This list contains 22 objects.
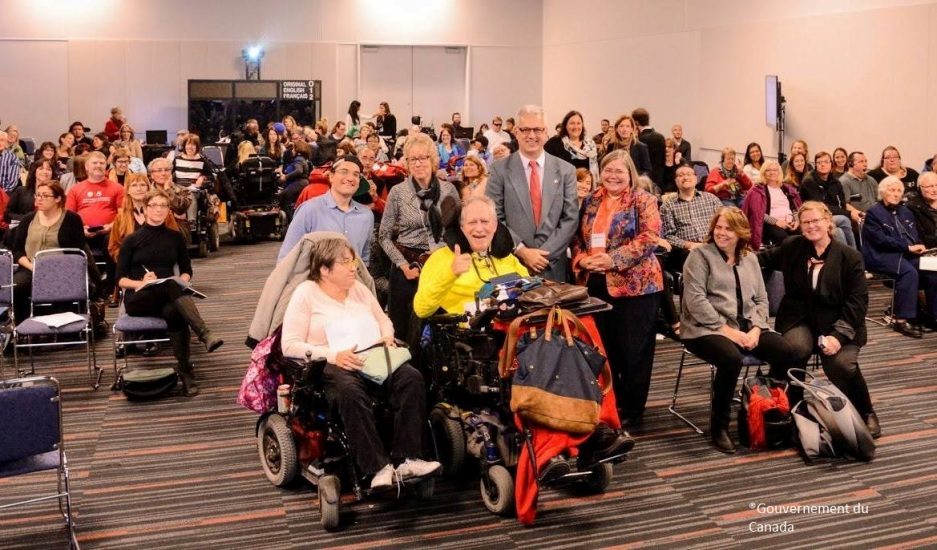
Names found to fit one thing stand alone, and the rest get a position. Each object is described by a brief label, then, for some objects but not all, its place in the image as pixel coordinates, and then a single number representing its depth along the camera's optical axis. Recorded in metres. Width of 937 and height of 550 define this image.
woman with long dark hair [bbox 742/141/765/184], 11.38
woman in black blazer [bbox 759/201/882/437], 5.54
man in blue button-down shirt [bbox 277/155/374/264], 5.59
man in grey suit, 5.44
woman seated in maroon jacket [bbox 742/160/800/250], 8.80
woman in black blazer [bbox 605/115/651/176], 9.23
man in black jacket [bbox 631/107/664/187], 11.05
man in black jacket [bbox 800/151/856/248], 9.96
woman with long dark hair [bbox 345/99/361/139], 17.74
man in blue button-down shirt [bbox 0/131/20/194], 11.10
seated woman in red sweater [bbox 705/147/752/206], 9.92
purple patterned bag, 4.76
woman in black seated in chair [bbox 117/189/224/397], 6.46
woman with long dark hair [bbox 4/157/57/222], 9.20
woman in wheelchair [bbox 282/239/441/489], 4.32
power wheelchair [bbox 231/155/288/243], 12.57
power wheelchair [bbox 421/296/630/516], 4.47
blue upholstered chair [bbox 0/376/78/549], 3.76
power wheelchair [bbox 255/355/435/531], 4.45
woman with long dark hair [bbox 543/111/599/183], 8.24
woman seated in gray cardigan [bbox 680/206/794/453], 5.40
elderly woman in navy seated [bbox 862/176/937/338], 8.01
